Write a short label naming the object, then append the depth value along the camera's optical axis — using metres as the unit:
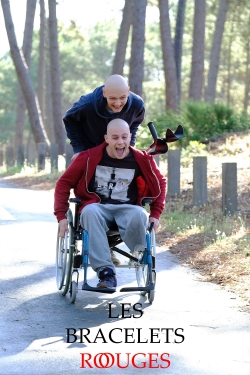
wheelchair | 6.66
